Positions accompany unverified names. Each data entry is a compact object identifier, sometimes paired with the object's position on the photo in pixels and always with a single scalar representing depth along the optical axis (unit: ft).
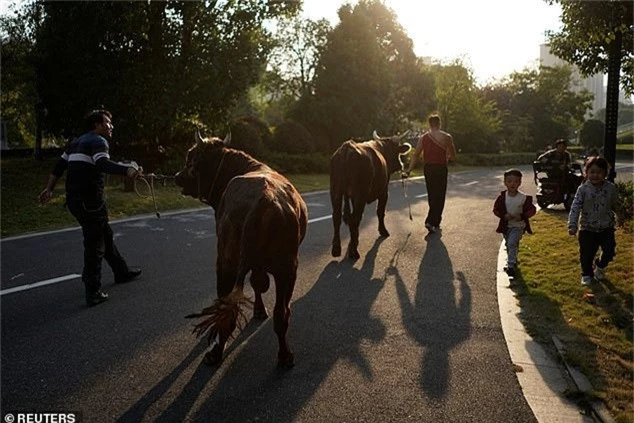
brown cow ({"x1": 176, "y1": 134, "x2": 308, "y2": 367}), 13.38
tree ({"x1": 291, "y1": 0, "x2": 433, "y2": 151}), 117.91
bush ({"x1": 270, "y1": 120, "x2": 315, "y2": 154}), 107.14
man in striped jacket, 20.67
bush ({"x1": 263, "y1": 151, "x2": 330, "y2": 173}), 94.58
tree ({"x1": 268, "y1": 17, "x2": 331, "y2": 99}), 147.74
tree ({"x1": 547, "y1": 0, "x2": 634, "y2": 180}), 28.45
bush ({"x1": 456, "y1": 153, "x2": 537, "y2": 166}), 145.89
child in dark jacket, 24.45
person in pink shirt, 35.83
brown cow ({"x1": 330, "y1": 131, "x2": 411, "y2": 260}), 28.73
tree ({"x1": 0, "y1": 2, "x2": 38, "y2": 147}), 77.30
